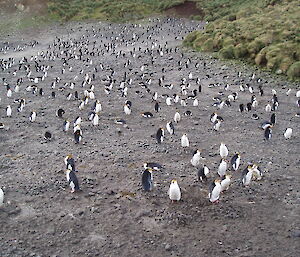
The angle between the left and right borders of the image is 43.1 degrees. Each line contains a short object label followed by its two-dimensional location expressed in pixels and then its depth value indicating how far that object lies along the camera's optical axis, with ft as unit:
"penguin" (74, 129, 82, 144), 33.32
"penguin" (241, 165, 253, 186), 24.71
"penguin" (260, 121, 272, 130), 36.14
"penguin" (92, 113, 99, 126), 38.08
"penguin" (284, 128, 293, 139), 33.86
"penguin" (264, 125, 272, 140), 33.45
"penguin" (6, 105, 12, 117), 41.83
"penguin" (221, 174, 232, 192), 24.18
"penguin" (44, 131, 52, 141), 34.35
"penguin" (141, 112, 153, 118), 40.60
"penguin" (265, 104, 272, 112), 42.52
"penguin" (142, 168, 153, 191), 24.31
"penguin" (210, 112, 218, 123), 37.78
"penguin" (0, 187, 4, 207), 22.67
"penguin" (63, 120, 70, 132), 36.27
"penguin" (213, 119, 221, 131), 36.04
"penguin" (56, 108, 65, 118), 41.33
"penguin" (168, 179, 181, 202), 22.82
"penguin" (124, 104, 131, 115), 41.39
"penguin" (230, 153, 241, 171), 27.25
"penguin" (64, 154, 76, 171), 27.12
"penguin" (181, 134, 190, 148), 31.97
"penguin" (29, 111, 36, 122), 39.81
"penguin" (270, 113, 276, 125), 37.42
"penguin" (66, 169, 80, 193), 24.43
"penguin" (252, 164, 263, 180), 25.90
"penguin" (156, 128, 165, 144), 32.40
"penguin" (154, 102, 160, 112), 42.47
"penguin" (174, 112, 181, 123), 38.86
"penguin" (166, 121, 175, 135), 34.86
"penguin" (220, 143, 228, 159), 29.53
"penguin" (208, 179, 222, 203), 22.67
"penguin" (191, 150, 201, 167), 27.71
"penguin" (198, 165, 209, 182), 25.54
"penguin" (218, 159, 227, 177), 26.04
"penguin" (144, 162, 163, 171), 27.07
